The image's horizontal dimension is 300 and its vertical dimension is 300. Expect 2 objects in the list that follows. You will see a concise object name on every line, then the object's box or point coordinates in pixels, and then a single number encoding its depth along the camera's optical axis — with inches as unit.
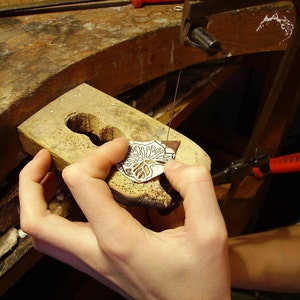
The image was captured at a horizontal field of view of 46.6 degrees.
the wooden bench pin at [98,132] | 7.7
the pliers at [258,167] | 10.8
